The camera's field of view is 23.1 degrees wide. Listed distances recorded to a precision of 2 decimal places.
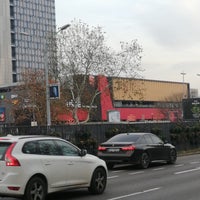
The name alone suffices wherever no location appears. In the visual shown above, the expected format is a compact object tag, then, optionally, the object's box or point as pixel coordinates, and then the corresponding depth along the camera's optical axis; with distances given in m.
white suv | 9.90
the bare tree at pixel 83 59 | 44.06
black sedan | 18.86
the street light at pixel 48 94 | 30.99
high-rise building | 135.62
